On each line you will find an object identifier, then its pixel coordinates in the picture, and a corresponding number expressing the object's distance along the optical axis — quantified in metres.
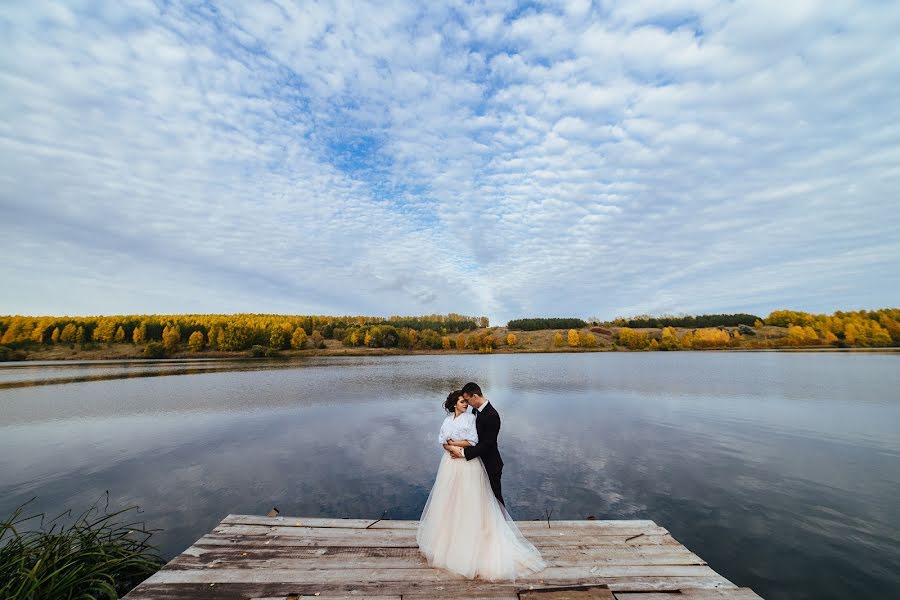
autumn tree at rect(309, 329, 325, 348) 142.66
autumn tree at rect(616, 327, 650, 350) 146.00
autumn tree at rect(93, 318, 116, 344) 119.25
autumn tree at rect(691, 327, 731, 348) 139.88
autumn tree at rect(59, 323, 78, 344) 116.38
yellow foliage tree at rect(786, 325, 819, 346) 125.56
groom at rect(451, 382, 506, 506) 6.06
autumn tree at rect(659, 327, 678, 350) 146.45
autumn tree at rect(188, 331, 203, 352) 120.38
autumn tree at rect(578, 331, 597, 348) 154.38
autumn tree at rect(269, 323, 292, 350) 127.56
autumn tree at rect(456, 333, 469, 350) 160.25
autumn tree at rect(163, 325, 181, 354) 116.11
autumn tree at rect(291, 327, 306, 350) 130.88
